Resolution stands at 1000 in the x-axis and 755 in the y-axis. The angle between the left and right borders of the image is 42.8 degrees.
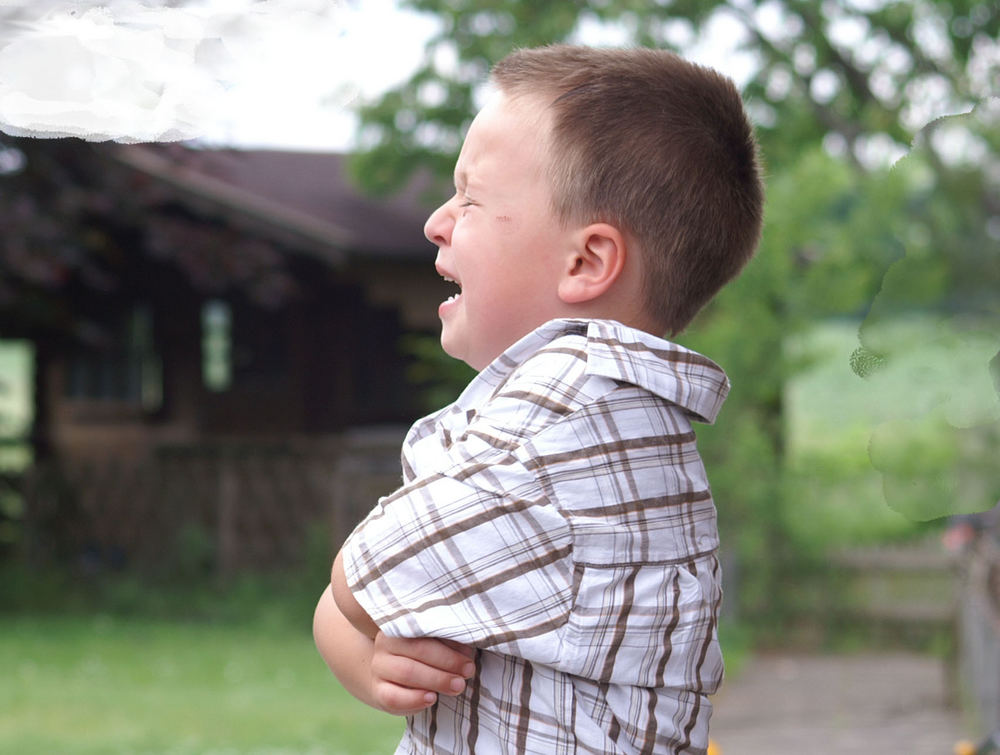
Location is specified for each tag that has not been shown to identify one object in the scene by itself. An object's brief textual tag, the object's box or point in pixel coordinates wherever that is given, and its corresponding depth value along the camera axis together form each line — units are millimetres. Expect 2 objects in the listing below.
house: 10656
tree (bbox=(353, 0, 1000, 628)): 7285
